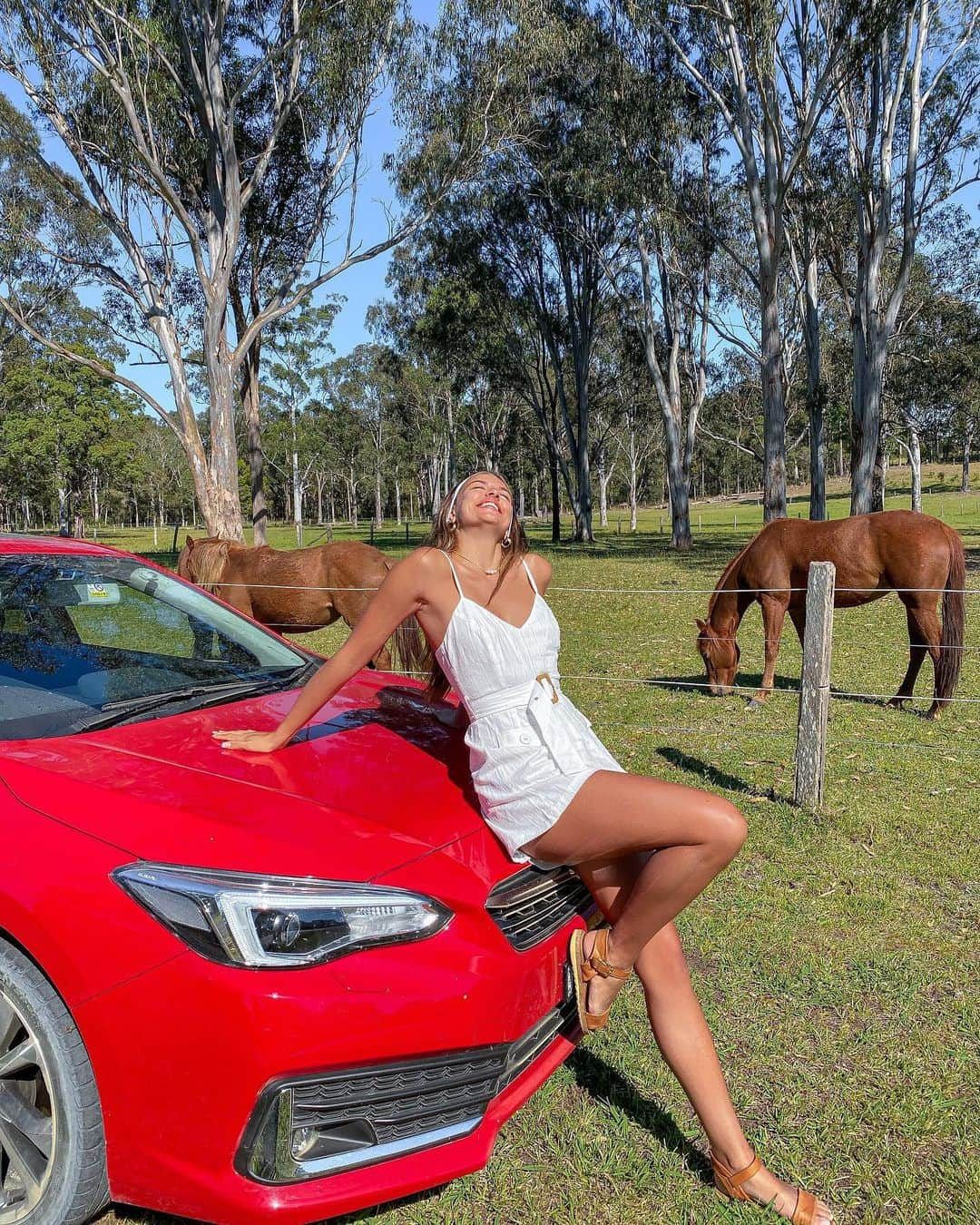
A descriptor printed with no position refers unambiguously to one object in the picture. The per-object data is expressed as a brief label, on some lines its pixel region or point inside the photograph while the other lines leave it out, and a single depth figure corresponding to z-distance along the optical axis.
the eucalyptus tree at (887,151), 19.44
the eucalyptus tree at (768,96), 16.97
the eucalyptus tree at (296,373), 39.66
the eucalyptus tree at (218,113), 16.97
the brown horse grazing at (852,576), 7.63
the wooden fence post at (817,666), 4.61
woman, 2.15
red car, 1.77
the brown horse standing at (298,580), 8.67
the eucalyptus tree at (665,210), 22.42
